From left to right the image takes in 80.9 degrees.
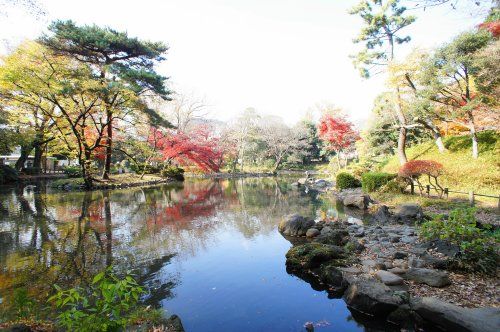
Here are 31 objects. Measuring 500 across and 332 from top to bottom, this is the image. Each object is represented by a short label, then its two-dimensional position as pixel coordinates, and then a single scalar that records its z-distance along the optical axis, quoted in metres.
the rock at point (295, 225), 8.58
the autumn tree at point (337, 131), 25.05
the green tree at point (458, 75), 12.17
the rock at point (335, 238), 7.05
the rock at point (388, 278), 4.68
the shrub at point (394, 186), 13.05
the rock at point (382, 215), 9.68
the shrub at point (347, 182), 17.05
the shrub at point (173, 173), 25.69
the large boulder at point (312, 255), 5.98
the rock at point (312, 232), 8.17
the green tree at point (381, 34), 16.19
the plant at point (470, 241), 4.76
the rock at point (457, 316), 3.32
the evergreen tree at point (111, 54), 15.23
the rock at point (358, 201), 12.19
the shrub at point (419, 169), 11.31
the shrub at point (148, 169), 25.18
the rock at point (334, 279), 5.10
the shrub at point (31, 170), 25.57
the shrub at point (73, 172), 22.91
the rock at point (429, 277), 4.55
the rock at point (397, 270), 5.03
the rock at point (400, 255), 5.80
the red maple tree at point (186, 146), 24.08
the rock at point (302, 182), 22.78
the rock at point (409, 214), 8.99
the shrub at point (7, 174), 20.81
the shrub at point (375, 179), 13.74
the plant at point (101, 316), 2.18
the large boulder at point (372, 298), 4.11
